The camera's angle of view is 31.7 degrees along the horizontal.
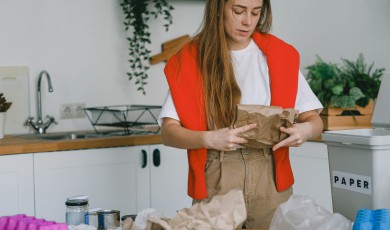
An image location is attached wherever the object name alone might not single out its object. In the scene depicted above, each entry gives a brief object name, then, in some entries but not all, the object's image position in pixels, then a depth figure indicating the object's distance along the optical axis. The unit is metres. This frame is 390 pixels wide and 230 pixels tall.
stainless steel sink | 3.55
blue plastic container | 1.37
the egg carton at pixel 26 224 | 1.39
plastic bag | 1.51
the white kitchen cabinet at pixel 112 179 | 3.12
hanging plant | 3.86
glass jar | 1.66
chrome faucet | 3.63
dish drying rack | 3.52
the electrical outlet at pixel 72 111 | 3.76
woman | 2.09
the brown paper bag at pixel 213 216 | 1.56
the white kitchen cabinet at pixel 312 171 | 3.33
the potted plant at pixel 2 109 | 3.36
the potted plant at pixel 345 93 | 3.34
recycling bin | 1.71
